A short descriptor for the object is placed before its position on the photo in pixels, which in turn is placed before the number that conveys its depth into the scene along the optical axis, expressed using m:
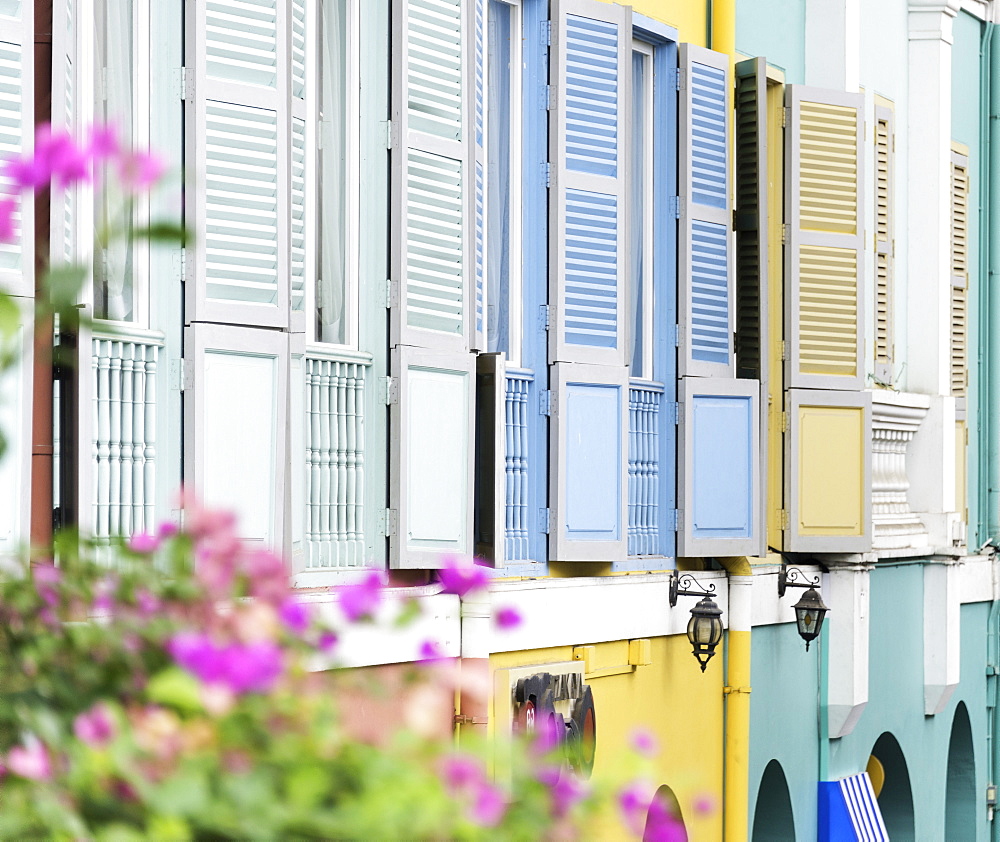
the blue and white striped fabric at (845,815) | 20.90
